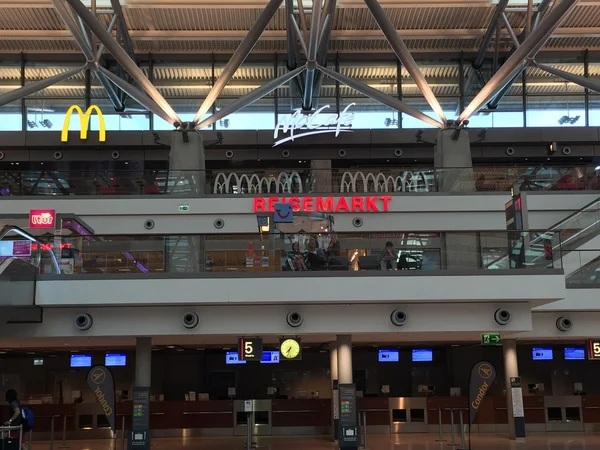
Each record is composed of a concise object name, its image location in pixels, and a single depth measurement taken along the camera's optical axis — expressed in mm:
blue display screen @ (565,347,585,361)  21359
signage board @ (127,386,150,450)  14234
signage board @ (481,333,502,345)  14820
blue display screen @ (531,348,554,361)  21703
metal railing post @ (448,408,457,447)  15574
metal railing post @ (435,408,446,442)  17697
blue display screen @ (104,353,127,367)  21500
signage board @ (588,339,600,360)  16531
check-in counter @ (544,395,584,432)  20328
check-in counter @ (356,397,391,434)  19953
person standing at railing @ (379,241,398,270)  13836
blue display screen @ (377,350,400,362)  22266
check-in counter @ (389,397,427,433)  20141
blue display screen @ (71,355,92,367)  21688
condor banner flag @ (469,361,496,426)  13867
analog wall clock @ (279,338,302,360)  14812
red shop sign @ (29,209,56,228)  17609
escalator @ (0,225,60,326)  11852
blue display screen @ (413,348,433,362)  22734
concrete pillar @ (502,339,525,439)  16812
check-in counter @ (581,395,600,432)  20266
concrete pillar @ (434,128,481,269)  21766
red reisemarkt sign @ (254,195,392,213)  21391
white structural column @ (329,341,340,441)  17031
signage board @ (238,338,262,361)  14484
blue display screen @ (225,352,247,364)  21359
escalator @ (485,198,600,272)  13922
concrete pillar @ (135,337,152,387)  14719
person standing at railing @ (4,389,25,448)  11516
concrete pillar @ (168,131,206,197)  22969
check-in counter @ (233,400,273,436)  19688
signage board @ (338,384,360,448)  14320
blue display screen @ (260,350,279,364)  16797
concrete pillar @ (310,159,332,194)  21844
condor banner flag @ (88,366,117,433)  13844
